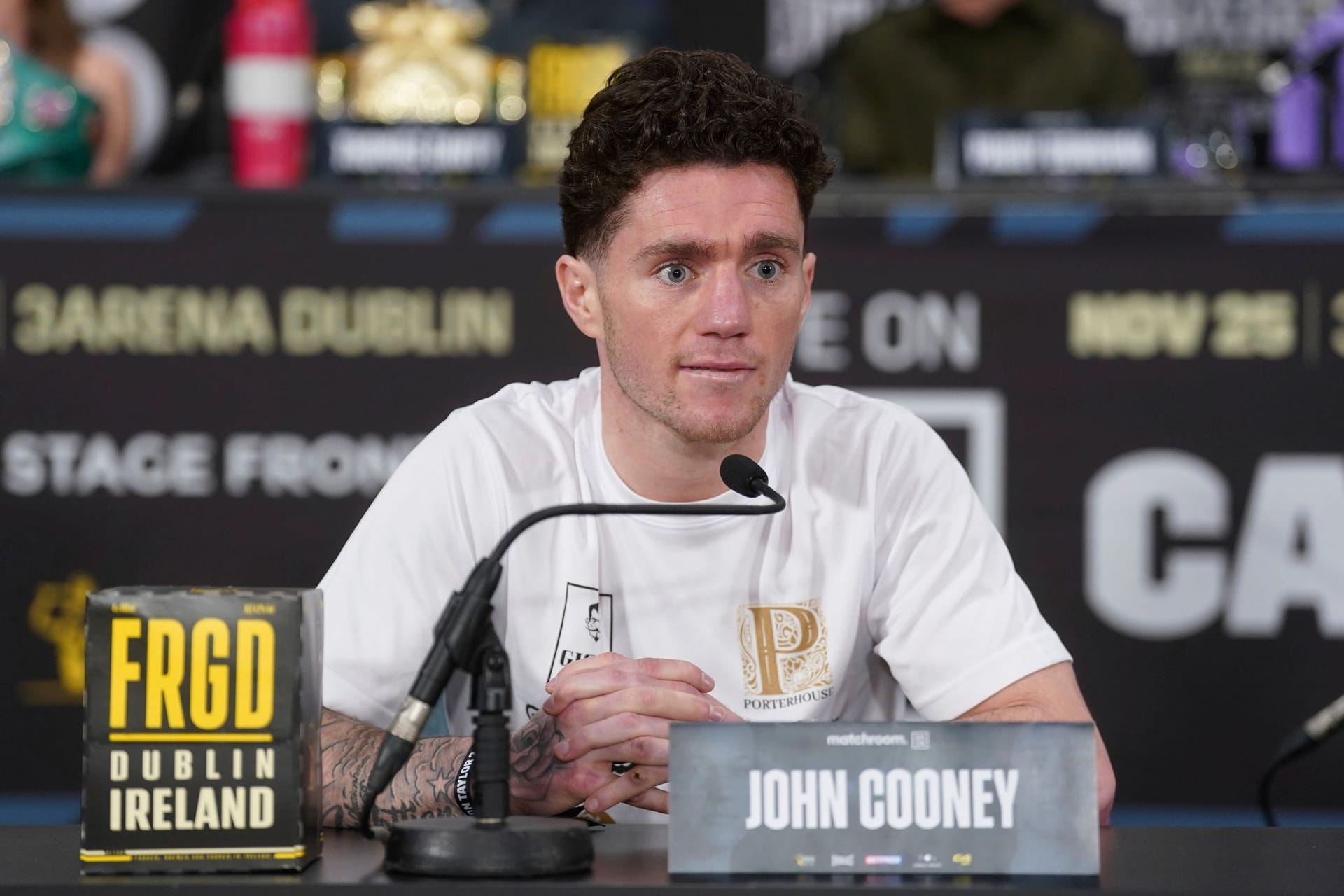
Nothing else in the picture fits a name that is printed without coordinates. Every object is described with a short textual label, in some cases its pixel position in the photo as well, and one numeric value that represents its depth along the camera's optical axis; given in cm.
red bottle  603
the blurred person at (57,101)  607
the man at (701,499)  336
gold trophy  691
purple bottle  654
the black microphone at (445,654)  243
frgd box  240
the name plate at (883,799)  234
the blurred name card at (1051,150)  557
